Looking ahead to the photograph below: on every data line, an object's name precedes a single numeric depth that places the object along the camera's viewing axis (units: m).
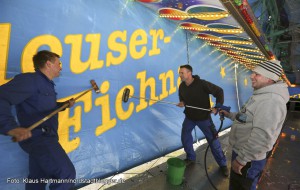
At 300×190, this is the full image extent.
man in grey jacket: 2.03
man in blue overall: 1.80
